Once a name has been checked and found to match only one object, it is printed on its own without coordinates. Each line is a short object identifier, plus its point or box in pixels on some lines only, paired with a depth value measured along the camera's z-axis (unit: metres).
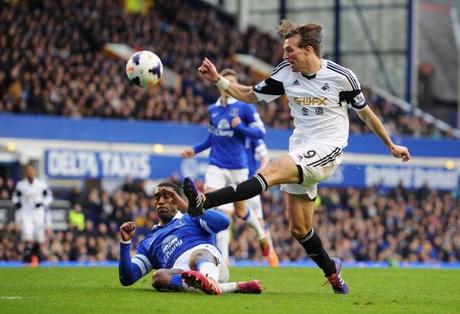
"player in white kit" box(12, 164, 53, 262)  22.02
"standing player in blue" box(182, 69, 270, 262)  16.48
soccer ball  12.23
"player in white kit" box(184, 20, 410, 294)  10.65
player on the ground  10.31
